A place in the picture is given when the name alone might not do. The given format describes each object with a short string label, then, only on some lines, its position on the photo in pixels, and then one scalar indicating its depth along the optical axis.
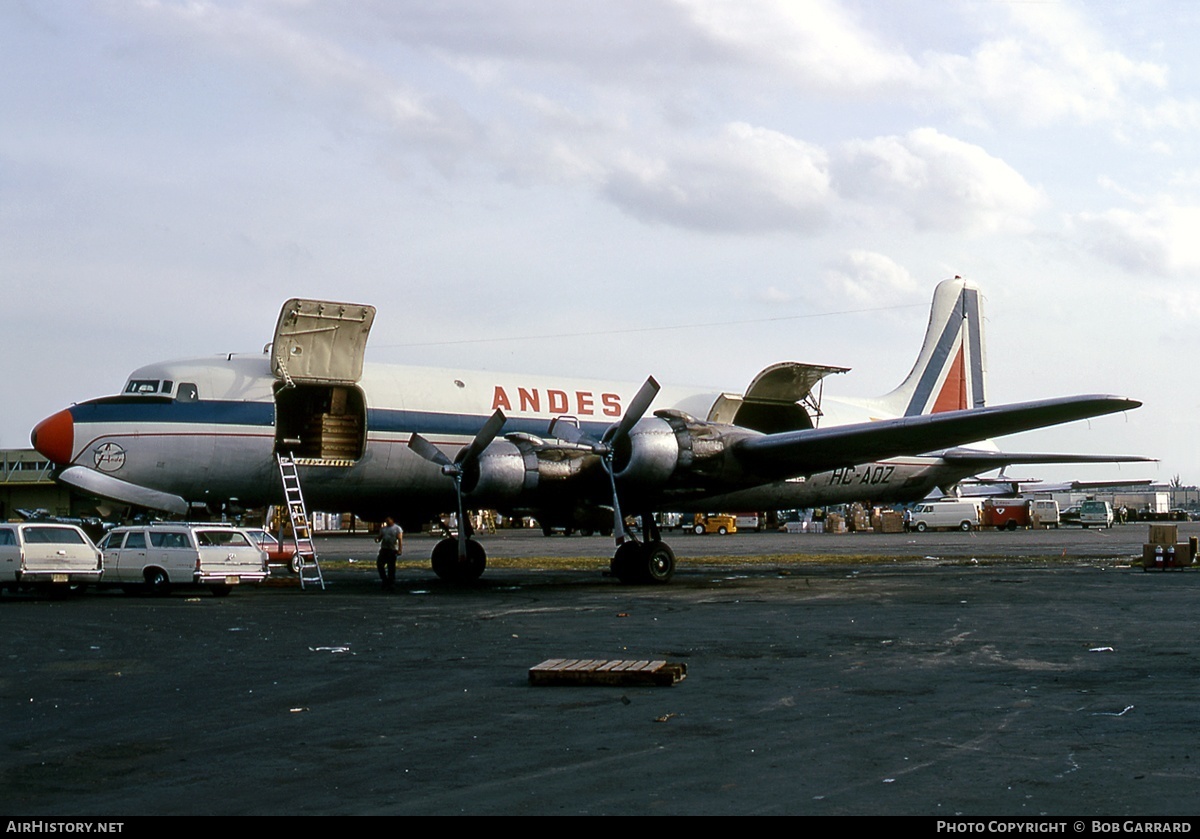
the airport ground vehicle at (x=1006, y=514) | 80.88
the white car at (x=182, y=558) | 24.53
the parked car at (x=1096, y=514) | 83.19
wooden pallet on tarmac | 11.26
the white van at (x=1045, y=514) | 83.88
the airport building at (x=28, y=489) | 90.94
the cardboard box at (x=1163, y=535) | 31.42
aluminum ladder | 24.06
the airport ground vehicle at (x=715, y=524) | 79.25
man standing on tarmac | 25.61
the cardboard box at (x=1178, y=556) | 31.34
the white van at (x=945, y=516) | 76.50
